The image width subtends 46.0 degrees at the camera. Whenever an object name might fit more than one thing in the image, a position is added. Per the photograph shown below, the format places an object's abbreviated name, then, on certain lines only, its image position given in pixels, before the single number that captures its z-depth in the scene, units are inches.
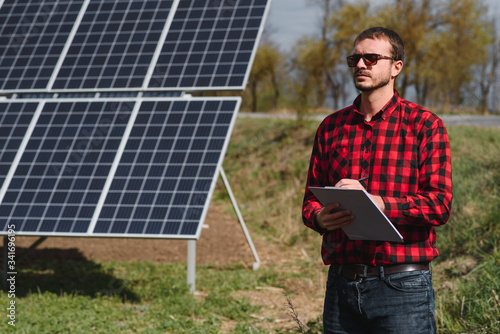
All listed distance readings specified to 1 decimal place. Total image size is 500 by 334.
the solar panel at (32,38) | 335.6
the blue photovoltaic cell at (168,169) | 253.9
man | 113.7
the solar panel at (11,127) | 290.7
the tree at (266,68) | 1588.3
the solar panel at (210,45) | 303.4
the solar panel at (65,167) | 263.3
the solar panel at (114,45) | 320.2
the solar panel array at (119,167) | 256.7
